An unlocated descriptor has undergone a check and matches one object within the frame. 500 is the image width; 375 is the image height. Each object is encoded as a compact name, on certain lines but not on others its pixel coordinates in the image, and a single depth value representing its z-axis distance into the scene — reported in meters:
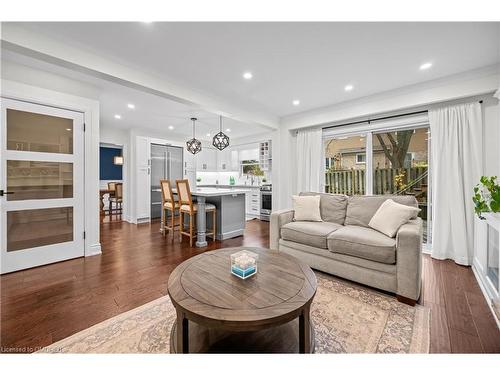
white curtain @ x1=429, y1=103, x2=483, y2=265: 2.78
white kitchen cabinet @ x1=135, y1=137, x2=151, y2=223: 5.48
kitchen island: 3.67
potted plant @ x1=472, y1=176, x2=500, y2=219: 1.85
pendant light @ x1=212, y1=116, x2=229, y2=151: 4.36
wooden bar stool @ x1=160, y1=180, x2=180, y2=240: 4.16
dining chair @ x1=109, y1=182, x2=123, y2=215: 6.39
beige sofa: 1.91
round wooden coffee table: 1.08
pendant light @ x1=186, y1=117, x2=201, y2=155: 4.79
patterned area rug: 1.39
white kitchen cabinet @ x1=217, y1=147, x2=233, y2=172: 7.38
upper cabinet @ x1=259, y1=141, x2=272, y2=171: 6.36
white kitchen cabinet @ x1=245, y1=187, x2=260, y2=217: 6.19
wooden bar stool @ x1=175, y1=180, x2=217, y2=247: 3.72
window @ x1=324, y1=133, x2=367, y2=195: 4.09
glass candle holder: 1.47
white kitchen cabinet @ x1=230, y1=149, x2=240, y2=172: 7.25
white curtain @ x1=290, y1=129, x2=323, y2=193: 4.36
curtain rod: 3.30
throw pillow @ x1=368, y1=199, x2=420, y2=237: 2.23
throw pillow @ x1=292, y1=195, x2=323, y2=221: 3.05
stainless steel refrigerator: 5.89
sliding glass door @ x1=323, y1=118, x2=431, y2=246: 3.45
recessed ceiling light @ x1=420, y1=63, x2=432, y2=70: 2.53
